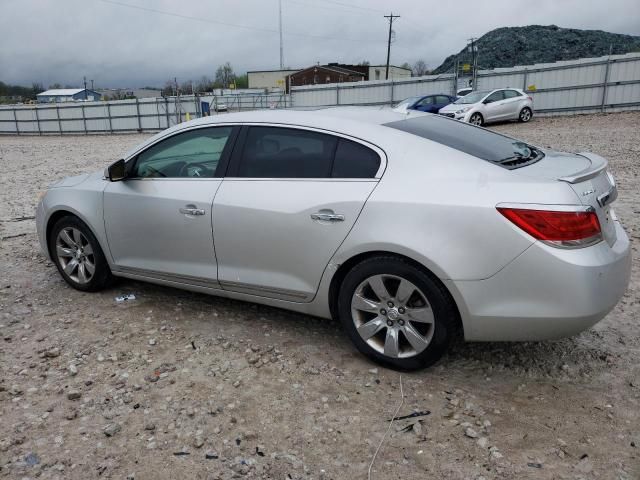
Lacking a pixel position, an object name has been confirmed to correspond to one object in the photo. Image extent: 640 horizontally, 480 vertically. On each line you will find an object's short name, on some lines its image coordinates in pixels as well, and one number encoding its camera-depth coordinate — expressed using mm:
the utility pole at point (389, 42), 59125
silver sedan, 2826
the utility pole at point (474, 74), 25453
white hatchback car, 19859
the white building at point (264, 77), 89800
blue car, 22016
